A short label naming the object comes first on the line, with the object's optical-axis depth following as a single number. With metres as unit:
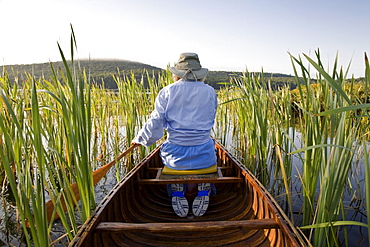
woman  2.59
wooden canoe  1.71
